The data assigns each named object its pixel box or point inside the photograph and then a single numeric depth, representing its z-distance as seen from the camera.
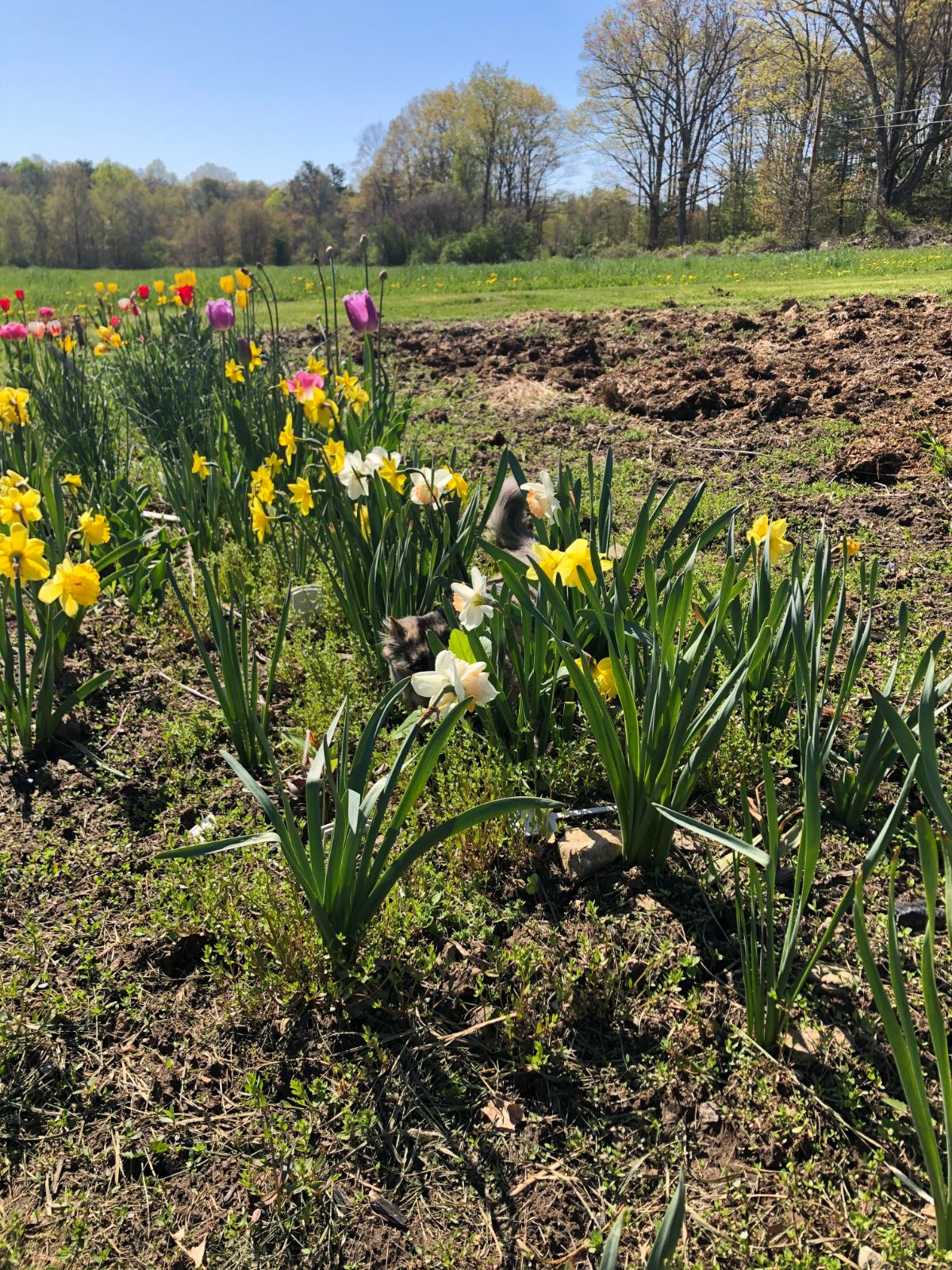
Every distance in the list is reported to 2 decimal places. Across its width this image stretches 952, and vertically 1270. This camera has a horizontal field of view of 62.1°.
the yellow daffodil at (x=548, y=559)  1.84
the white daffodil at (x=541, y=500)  2.14
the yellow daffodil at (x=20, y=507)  2.17
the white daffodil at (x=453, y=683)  1.49
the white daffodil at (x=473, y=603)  1.75
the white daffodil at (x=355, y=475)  2.46
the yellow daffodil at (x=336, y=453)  2.59
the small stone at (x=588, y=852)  1.82
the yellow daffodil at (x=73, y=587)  1.98
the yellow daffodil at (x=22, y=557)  1.99
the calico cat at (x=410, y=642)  2.26
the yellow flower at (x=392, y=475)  2.42
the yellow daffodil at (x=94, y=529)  2.27
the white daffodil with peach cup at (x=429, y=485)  2.35
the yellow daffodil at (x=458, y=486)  2.41
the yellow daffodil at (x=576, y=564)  1.78
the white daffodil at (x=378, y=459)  2.42
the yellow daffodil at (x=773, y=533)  2.02
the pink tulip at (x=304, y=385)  2.94
